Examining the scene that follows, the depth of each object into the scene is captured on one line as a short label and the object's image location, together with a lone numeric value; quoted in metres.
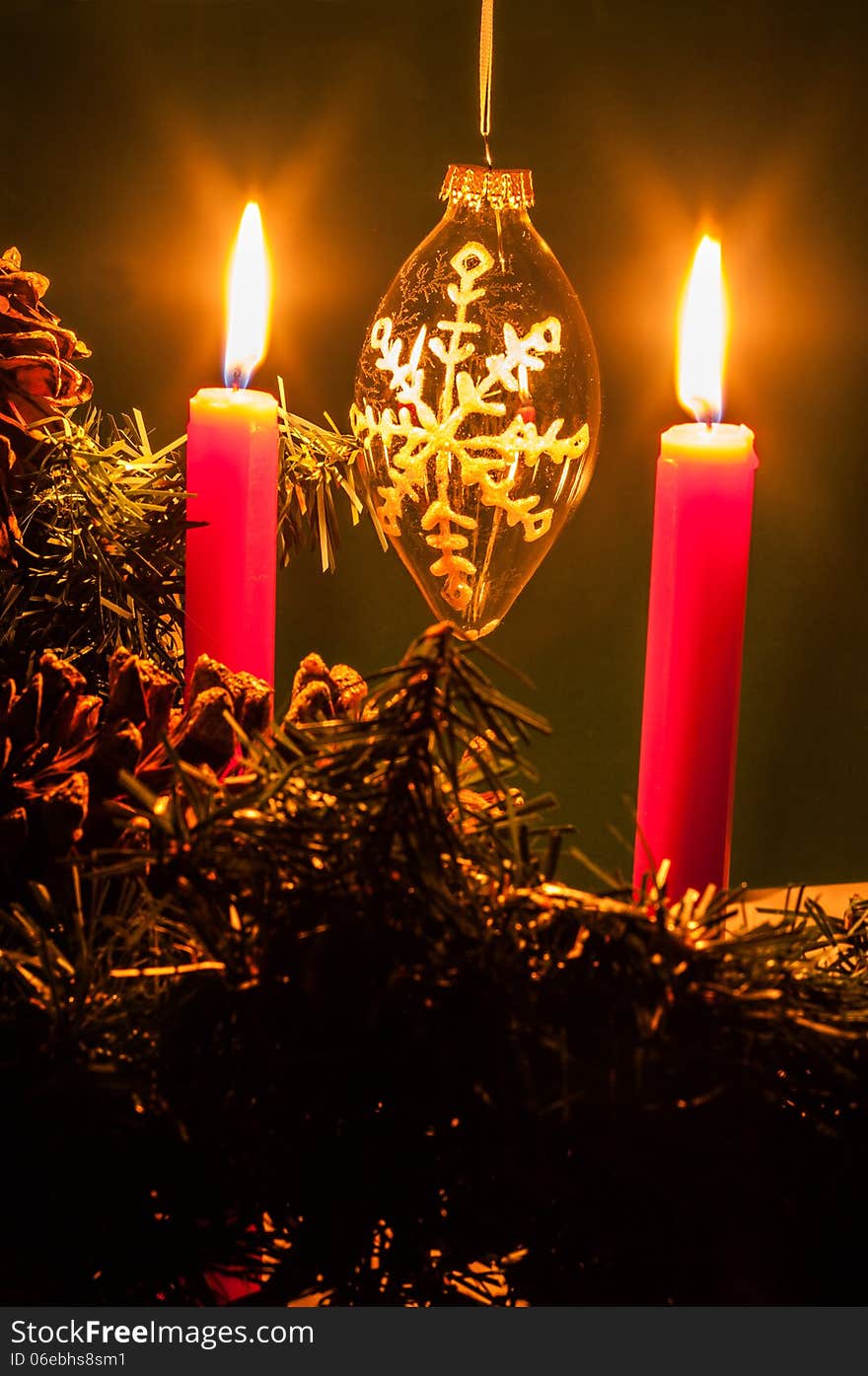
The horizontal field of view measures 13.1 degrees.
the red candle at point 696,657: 0.80
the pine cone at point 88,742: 0.77
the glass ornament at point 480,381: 0.89
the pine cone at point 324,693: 0.79
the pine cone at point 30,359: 0.86
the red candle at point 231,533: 0.83
